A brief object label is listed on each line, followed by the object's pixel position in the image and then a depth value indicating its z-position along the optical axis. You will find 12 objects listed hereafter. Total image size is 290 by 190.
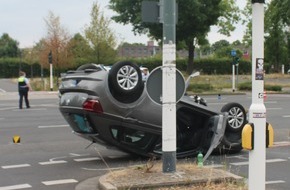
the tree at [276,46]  71.20
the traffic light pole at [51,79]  39.88
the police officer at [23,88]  24.23
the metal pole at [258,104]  5.51
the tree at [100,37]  48.97
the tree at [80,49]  49.81
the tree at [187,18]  42.69
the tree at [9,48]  117.81
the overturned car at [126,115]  9.09
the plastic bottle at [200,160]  8.29
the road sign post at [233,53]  41.31
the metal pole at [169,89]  7.56
